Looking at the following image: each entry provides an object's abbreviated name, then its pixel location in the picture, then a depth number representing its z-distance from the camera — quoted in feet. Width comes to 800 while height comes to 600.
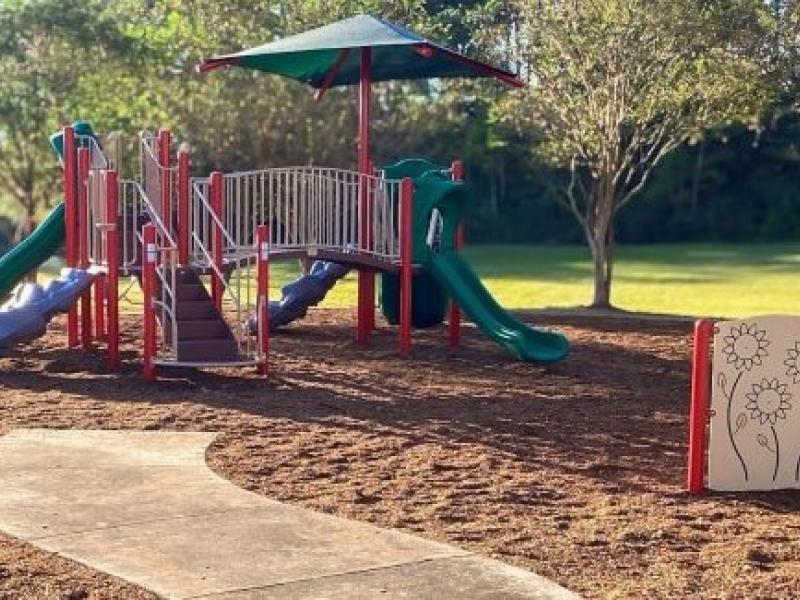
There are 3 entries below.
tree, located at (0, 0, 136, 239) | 98.22
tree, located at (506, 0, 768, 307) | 61.21
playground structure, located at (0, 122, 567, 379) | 39.93
